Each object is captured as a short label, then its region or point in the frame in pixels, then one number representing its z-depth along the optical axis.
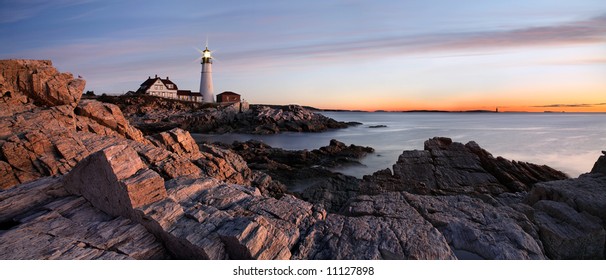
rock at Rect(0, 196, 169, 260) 4.91
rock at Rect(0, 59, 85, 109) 12.88
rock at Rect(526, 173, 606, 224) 7.72
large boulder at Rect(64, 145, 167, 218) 5.85
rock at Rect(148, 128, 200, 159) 14.58
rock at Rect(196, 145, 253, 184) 13.88
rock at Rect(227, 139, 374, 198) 14.95
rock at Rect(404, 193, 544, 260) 5.80
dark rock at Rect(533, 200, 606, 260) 6.72
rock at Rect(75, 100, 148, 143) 13.69
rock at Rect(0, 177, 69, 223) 6.26
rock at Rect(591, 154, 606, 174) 10.33
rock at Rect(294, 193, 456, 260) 5.46
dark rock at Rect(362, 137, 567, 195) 14.13
